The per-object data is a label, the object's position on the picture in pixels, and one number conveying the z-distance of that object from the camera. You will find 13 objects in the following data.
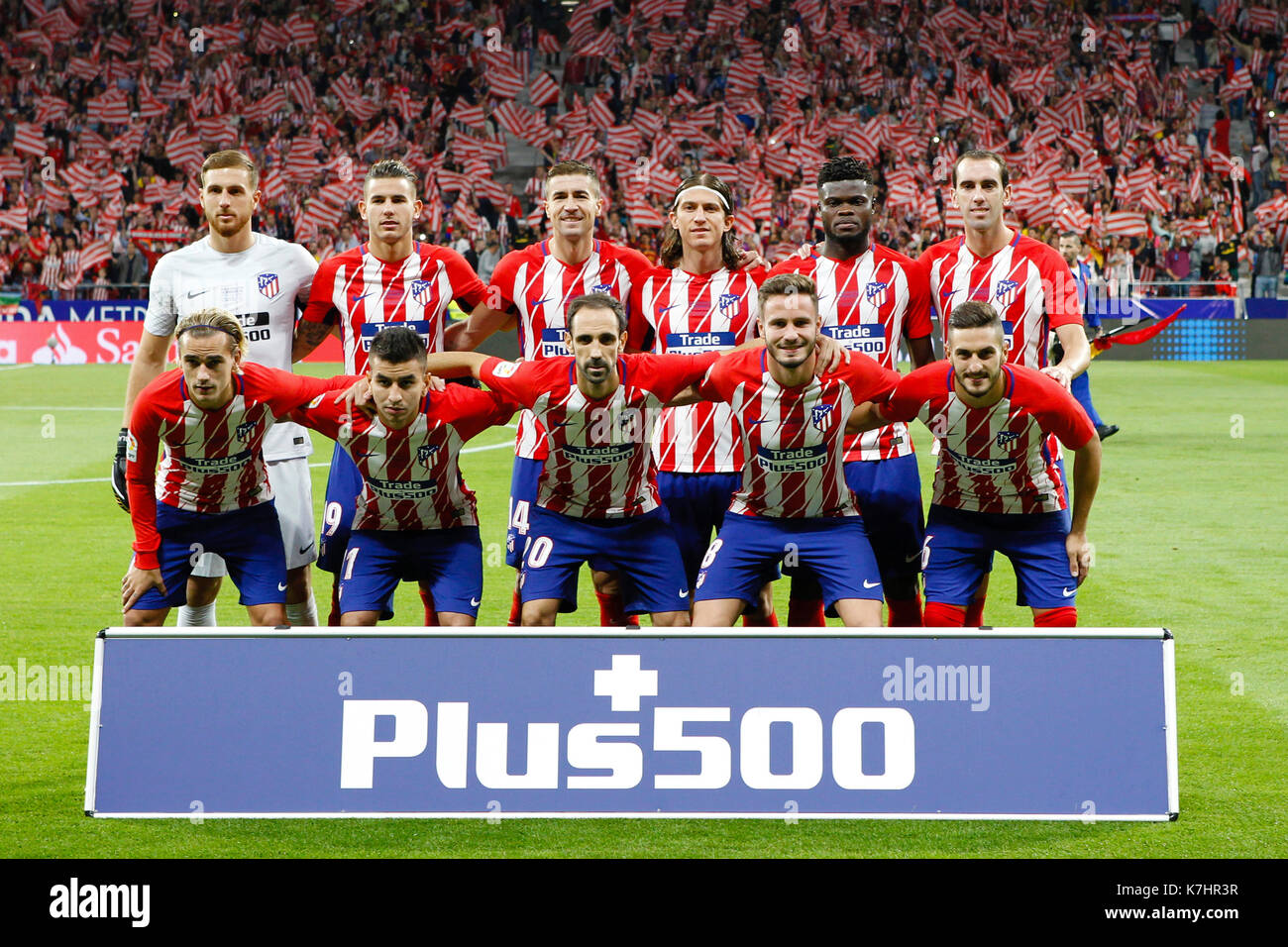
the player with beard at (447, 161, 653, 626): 6.01
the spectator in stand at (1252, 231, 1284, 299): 24.66
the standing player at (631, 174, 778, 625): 5.94
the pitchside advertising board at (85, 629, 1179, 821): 4.32
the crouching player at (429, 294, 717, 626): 5.44
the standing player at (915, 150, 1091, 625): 5.91
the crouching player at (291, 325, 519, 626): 5.38
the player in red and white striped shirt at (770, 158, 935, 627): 5.88
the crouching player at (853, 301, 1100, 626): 5.32
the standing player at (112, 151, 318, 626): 6.06
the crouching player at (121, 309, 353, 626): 5.45
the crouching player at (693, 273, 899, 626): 5.37
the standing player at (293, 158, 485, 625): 6.03
